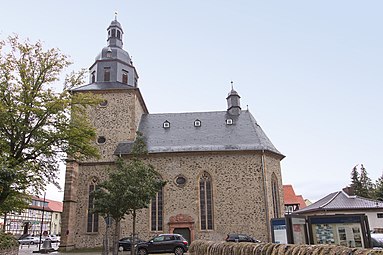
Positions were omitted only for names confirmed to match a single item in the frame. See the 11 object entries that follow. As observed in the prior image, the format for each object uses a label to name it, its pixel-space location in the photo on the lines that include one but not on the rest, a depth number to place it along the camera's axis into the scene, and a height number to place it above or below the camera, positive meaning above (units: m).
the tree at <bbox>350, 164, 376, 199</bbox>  43.32 +3.65
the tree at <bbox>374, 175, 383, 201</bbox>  37.16 +2.00
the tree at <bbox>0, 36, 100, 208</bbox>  16.80 +5.22
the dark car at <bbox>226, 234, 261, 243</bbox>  21.37 -1.55
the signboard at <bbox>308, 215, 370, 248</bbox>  9.98 -0.58
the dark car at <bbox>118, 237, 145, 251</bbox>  22.84 -1.84
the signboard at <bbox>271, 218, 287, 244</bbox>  10.91 -0.58
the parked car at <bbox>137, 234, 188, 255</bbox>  18.72 -1.66
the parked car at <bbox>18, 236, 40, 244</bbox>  43.56 -2.68
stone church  24.39 +3.20
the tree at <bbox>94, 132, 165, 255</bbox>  18.17 +1.40
